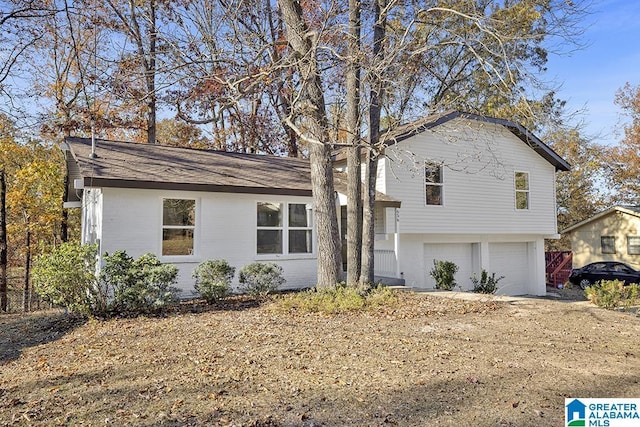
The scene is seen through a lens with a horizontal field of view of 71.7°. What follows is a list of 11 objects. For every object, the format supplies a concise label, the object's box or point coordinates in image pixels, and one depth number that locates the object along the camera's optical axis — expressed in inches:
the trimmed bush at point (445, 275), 521.7
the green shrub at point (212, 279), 357.7
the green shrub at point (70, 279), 299.6
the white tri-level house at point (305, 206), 399.5
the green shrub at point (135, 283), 315.0
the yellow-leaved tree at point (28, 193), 604.4
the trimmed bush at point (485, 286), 564.1
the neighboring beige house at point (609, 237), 964.0
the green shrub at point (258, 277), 390.6
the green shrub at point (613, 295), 357.3
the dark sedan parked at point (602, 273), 798.5
